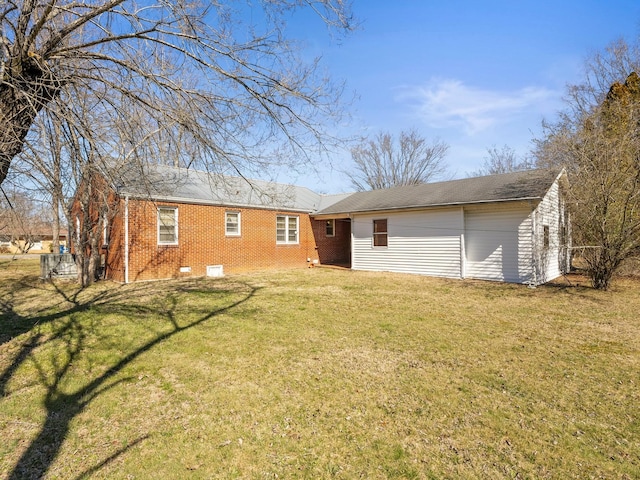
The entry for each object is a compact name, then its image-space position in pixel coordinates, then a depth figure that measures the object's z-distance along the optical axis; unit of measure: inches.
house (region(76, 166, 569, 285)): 468.1
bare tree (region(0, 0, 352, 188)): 156.9
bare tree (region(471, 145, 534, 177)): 1247.0
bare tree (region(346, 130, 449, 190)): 1268.5
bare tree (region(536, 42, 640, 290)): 373.7
